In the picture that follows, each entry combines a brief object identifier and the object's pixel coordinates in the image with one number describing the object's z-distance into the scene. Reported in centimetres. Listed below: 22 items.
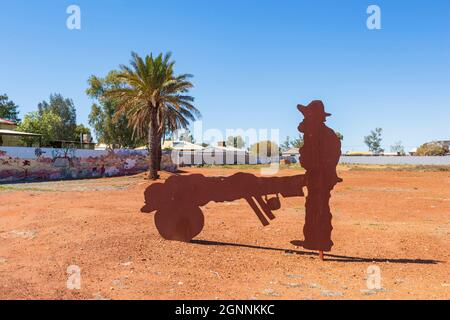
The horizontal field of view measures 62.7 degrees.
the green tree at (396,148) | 13725
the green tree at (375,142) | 12738
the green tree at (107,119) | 4772
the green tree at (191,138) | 9861
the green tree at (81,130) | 6207
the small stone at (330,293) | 478
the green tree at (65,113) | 6102
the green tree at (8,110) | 6681
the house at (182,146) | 5288
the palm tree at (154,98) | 2531
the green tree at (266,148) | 9226
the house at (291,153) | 7012
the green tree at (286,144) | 14100
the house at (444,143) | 8654
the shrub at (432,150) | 7500
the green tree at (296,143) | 11566
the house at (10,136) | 3184
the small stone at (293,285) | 514
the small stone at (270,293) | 477
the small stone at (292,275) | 561
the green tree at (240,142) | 11619
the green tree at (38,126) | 4291
